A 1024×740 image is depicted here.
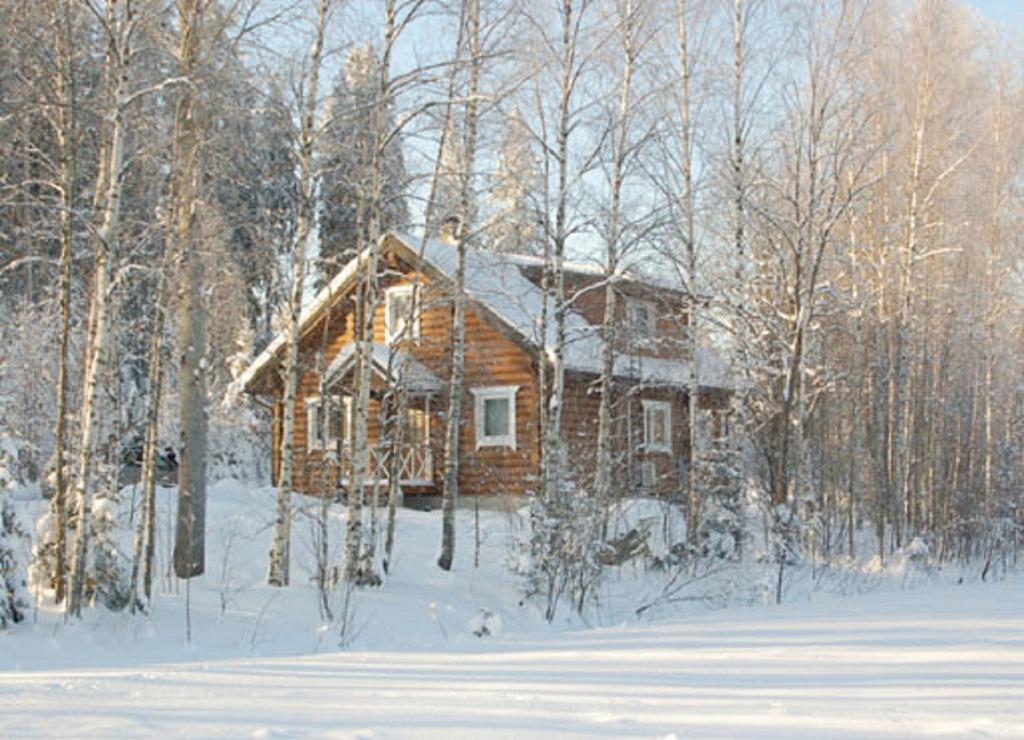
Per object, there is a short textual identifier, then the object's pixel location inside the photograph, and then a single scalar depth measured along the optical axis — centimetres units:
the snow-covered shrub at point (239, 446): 3044
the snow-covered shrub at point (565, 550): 1328
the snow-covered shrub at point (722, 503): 1650
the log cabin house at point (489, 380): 2286
